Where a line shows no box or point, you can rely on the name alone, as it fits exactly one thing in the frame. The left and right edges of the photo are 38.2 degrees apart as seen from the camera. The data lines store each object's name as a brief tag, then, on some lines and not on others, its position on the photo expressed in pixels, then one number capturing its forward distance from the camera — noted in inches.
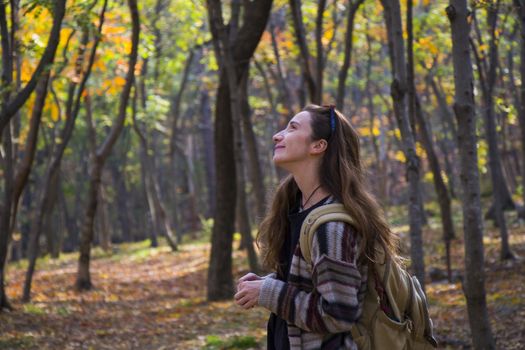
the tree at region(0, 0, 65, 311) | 315.6
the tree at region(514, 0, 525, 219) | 349.7
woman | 117.2
